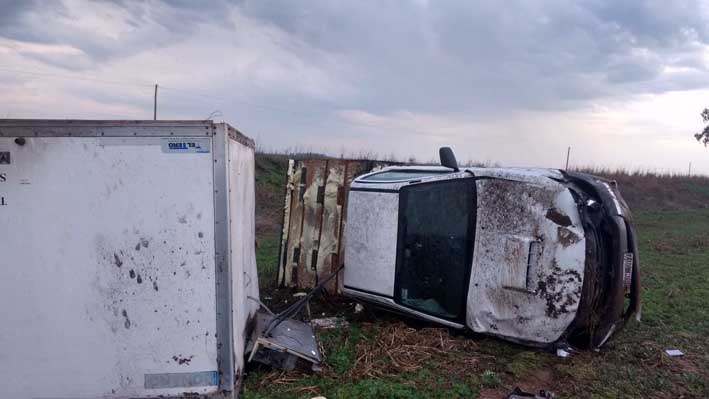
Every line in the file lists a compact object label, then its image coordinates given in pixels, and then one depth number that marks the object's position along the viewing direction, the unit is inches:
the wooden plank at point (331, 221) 277.0
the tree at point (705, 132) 1146.0
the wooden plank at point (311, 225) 279.7
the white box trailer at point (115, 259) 139.7
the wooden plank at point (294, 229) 282.0
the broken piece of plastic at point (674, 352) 199.6
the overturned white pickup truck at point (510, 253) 178.1
